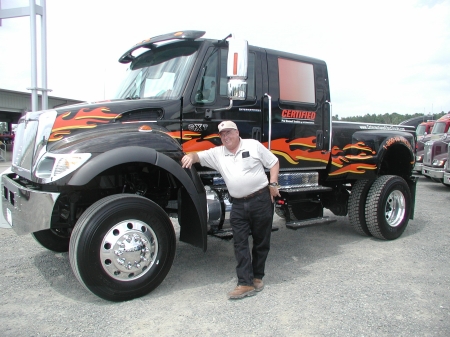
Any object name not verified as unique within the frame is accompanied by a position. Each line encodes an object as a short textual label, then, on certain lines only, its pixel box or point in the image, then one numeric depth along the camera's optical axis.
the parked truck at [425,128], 18.00
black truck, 3.47
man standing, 3.80
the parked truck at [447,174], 10.38
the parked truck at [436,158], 11.43
